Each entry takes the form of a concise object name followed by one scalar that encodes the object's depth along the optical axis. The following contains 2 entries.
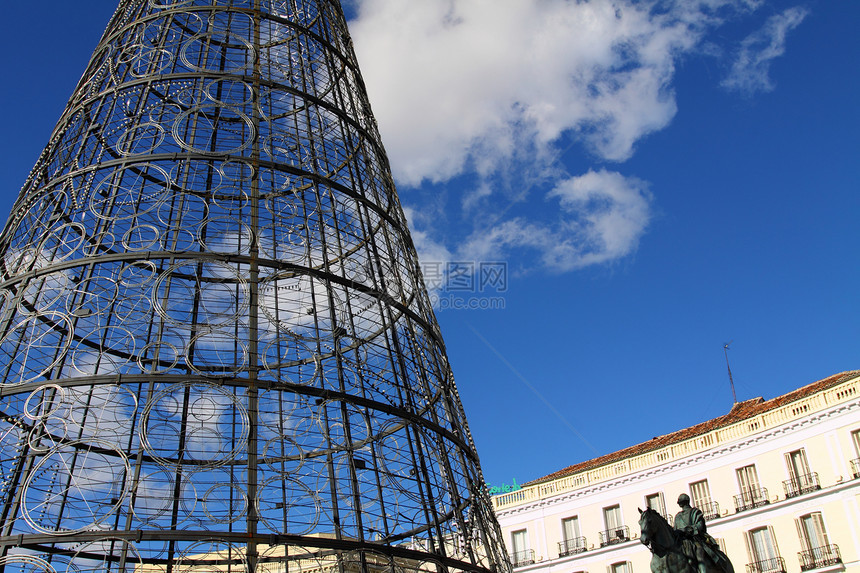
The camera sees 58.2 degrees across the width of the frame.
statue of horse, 16.20
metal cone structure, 12.95
